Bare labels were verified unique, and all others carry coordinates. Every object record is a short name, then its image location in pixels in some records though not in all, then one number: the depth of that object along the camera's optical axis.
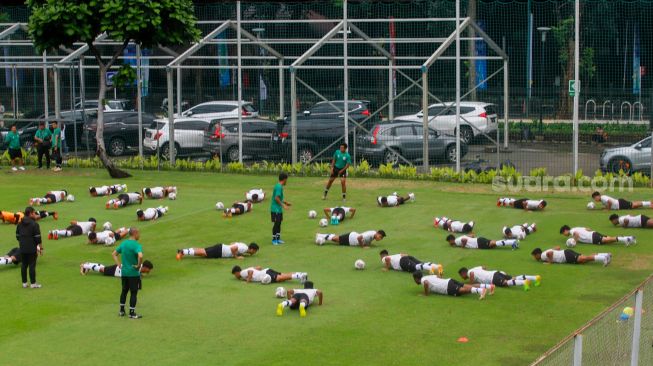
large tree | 33.47
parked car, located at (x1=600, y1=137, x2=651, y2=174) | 33.69
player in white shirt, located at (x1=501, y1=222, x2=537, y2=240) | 24.23
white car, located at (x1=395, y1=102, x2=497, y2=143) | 36.09
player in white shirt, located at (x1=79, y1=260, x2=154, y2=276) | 21.25
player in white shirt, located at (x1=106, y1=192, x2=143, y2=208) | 29.28
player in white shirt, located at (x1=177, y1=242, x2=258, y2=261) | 22.84
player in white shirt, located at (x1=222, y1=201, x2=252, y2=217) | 28.03
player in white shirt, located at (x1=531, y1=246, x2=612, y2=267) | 21.61
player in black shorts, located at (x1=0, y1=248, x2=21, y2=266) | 22.20
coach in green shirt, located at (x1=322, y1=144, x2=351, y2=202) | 29.72
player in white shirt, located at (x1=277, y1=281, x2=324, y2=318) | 18.05
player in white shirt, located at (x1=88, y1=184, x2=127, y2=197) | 31.30
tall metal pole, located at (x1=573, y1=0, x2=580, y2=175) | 34.25
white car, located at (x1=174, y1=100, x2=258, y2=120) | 40.78
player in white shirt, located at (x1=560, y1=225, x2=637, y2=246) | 23.55
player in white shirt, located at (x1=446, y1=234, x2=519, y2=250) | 23.41
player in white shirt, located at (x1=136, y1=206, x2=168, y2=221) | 27.33
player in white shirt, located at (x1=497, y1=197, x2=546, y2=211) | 28.27
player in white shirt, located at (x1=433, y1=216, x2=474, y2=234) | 25.33
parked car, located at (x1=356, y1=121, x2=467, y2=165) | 35.84
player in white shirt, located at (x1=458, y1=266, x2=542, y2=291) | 19.61
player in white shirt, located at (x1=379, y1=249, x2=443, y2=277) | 20.53
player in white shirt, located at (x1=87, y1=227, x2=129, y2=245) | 24.22
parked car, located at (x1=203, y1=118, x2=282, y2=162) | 37.94
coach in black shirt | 20.30
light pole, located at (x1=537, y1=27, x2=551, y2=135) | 36.19
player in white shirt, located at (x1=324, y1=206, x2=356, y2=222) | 26.95
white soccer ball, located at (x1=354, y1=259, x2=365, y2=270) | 21.62
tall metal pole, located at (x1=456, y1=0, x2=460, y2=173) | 34.84
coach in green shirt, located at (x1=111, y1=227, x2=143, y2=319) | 17.94
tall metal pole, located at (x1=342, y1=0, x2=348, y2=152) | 36.59
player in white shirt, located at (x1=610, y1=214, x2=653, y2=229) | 25.48
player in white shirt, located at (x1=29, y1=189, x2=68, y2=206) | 29.84
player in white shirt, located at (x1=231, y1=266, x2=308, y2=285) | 20.36
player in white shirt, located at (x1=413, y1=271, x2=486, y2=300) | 19.06
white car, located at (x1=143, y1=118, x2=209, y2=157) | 38.66
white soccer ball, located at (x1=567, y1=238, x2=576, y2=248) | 23.23
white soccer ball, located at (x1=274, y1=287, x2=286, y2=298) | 19.27
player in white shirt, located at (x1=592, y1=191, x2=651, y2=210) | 28.05
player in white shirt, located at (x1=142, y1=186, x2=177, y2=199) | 30.50
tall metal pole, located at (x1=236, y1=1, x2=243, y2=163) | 37.72
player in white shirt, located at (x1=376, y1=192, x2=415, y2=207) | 29.30
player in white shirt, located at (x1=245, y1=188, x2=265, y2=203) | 29.73
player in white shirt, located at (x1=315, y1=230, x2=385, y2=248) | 23.81
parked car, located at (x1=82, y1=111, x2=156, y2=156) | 41.19
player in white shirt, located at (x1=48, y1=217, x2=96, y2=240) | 25.30
